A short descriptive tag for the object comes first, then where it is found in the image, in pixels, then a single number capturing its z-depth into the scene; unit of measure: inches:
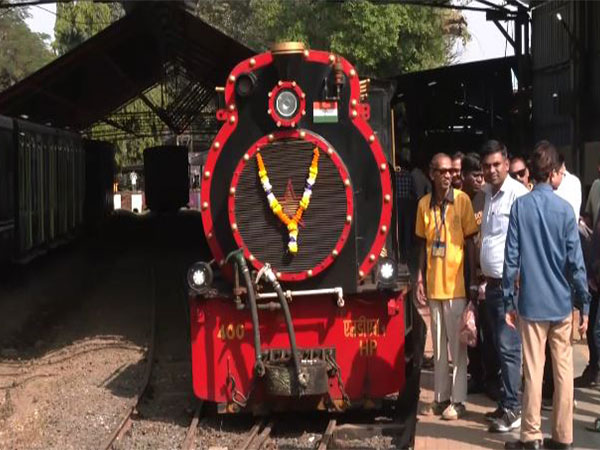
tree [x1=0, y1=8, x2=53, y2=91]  2810.0
